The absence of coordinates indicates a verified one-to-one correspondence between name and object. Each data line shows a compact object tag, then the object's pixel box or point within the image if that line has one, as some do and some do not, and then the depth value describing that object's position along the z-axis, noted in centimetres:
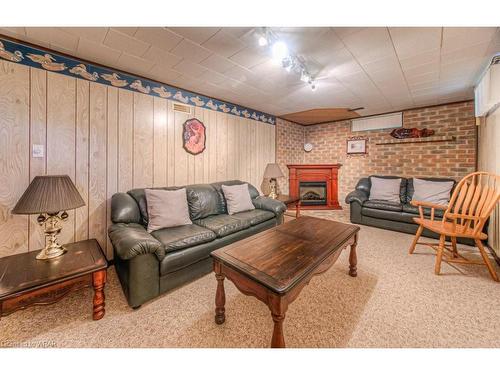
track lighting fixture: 163
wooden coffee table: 108
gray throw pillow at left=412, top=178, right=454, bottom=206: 319
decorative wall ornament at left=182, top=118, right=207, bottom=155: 297
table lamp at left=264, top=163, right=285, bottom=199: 409
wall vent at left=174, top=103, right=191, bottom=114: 285
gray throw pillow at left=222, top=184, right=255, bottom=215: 289
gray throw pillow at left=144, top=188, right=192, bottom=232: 216
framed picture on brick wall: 460
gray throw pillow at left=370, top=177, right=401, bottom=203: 363
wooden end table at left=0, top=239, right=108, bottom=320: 120
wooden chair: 194
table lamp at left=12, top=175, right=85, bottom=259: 144
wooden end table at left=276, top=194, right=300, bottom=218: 368
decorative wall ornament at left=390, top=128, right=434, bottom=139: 381
